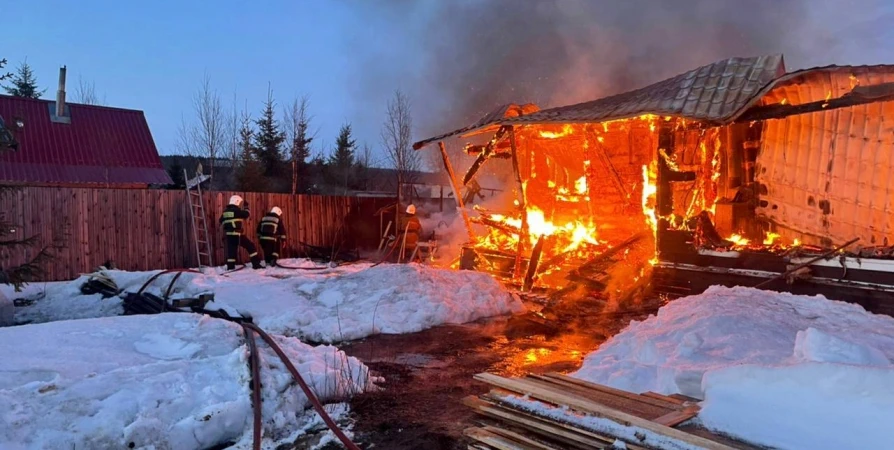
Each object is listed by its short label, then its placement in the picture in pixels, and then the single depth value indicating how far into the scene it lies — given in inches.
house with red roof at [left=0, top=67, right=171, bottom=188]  657.6
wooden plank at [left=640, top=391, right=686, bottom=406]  141.9
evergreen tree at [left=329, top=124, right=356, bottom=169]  1288.1
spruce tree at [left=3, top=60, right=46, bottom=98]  1175.0
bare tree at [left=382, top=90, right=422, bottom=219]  936.9
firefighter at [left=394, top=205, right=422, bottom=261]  591.2
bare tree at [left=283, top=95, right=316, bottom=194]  1042.7
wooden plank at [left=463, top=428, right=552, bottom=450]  126.7
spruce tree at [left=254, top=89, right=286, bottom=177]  1121.4
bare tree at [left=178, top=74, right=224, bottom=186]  983.6
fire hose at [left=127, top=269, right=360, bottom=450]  149.6
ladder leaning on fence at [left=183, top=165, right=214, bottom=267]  523.5
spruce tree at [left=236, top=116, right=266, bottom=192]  988.6
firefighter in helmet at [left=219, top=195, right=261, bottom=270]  474.3
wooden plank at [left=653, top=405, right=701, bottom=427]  122.0
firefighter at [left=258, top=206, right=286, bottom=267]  499.8
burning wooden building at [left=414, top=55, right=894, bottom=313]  294.5
